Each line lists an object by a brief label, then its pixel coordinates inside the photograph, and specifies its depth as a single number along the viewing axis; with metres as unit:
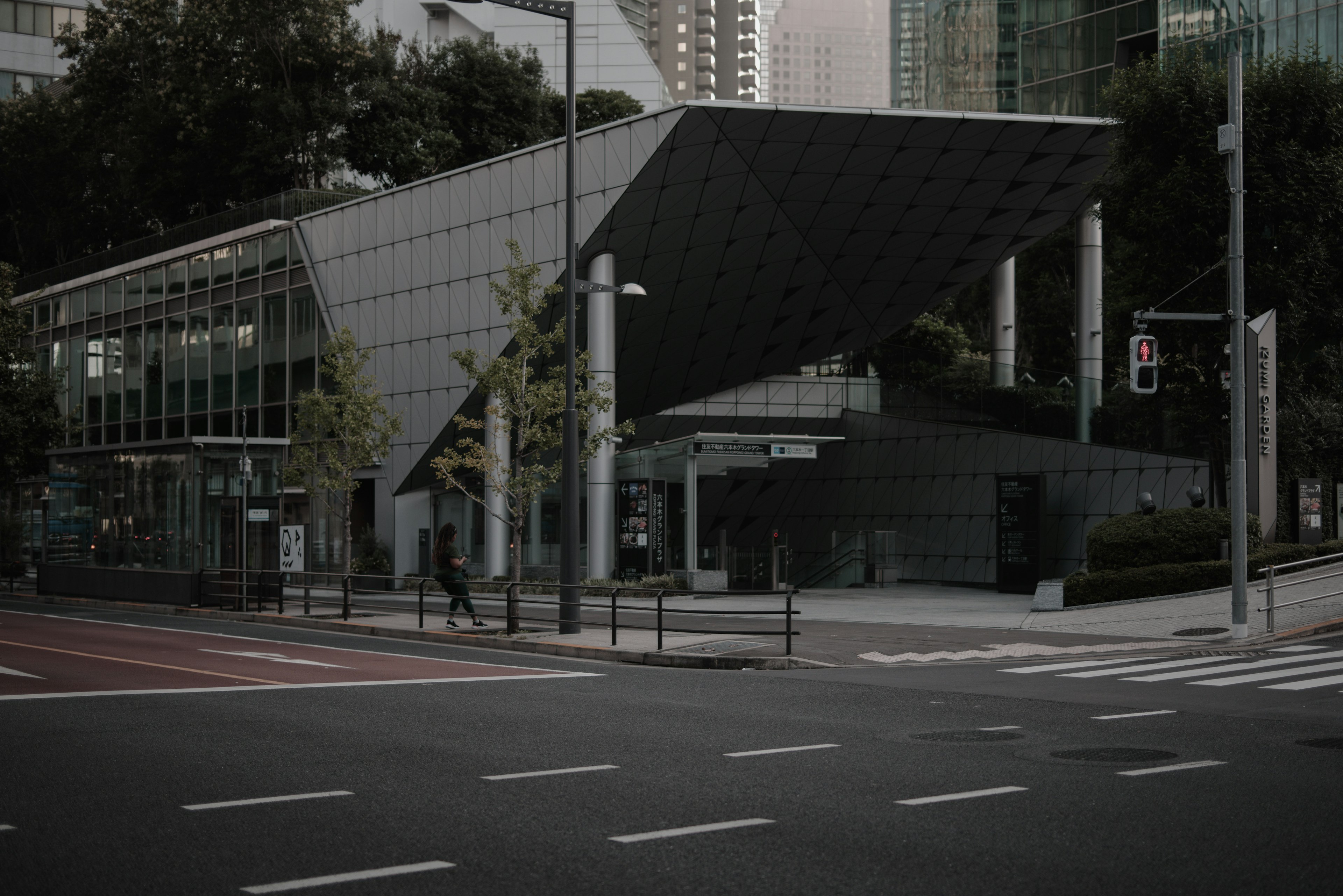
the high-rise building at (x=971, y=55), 79.19
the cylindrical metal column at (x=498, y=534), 38.53
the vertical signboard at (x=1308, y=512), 25.97
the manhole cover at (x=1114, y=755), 9.72
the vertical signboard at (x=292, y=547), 30.22
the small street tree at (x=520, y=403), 28.83
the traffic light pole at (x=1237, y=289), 20.09
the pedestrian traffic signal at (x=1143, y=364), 20.48
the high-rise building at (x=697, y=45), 166.38
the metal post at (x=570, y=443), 21.06
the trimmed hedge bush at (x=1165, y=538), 25.50
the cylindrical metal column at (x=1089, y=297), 41.41
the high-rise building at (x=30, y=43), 83.19
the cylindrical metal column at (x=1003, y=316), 46.25
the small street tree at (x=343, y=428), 32.75
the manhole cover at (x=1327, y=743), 10.16
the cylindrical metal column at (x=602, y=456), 35.16
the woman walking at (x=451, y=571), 22.66
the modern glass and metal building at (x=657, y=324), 32.56
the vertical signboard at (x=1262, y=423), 24.80
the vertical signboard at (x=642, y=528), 34.00
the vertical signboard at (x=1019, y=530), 32.91
